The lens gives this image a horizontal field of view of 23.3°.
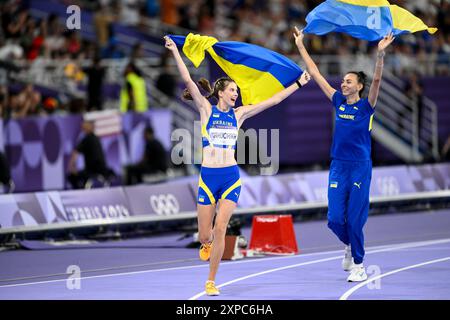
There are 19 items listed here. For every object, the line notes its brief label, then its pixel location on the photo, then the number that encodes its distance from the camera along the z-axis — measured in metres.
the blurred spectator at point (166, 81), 25.17
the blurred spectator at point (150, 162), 23.06
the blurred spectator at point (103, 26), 26.77
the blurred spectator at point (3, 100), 22.02
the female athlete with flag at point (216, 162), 12.79
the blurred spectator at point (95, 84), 23.17
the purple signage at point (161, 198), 20.22
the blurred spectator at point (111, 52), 26.31
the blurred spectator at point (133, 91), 23.52
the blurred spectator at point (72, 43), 24.88
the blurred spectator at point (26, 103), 22.44
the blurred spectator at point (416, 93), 28.92
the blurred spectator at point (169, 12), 30.00
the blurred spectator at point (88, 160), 21.20
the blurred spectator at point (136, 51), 24.44
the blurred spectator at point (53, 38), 24.59
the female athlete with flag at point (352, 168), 13.94
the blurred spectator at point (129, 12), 29.34
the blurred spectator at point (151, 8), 30.00
